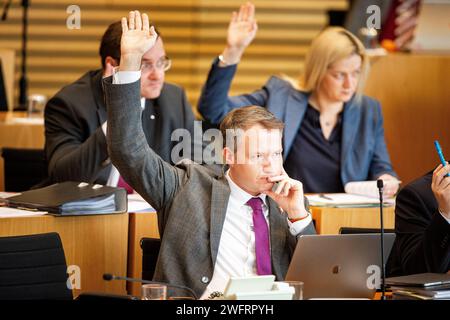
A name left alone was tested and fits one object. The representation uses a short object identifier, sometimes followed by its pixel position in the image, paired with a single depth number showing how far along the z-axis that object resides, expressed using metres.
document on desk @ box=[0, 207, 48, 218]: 7.55
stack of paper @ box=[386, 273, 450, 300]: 5.89
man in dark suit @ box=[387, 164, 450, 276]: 6.93
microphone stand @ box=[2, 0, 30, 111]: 15.58
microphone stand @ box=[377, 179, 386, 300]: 5.85
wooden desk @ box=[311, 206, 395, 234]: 8.73
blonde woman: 10.55
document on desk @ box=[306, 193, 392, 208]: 8.95
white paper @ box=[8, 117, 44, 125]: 12.20
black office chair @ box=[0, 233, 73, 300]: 6.51
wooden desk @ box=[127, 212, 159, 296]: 8.20
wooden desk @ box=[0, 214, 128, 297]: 7.51
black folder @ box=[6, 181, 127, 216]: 7.59
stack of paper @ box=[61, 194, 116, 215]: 7.58
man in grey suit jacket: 6.47
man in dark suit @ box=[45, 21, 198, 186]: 8.92
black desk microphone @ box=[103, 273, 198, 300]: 5.30
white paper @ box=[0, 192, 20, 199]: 8.19
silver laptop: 5.98
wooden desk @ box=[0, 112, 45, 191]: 12.06
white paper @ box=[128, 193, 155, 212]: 8.36
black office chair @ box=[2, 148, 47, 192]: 10.79
